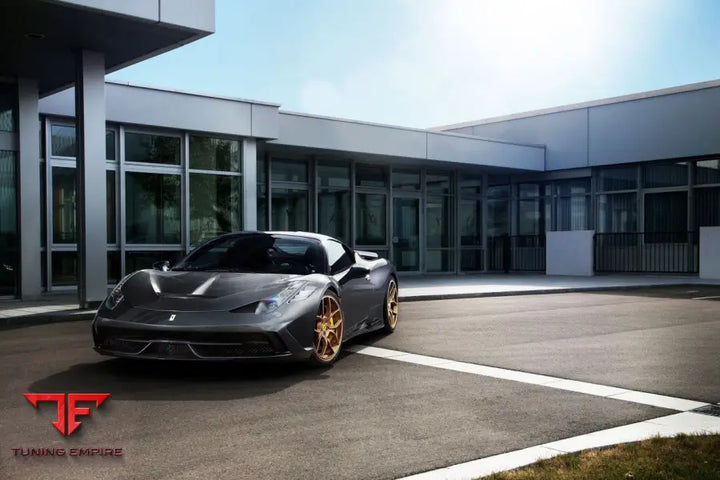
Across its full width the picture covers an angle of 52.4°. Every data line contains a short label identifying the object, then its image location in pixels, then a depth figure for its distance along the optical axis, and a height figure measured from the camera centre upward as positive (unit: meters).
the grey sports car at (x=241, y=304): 6.34 -0.66
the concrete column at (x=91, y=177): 12.58 +0.98
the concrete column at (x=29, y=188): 14.33 +0.90
